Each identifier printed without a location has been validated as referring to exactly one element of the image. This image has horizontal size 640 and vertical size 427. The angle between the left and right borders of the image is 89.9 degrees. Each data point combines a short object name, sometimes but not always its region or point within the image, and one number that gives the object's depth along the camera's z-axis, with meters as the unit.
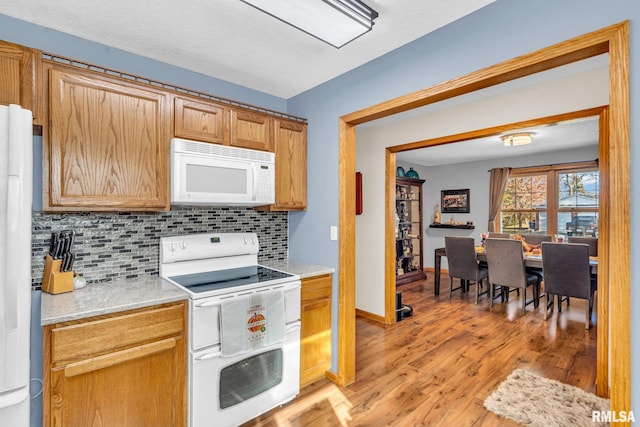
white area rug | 2.05
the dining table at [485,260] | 3.80
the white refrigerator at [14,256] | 1.13
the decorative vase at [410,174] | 6.13
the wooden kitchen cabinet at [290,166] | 2.64
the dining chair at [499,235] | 5.48
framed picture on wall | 6.83
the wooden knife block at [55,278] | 1.79
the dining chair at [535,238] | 5.18
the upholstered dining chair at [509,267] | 4.12
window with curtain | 5.46
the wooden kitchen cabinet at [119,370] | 1.48
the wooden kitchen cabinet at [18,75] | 1.58
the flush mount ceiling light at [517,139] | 4.18
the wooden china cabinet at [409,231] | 5.69
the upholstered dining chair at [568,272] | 3.62
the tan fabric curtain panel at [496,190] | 6.26
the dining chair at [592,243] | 4.54
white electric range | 1.86
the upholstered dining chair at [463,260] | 4.62
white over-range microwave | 2.10
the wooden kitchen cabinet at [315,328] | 2.39
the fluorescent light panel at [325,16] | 1.59
